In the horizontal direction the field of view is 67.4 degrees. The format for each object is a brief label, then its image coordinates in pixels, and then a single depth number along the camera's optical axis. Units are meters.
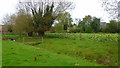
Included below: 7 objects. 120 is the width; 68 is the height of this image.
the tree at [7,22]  39.54
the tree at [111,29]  24.29
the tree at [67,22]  37.61
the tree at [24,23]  22.47
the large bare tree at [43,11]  22.52
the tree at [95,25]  31.24
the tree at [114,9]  10.30
